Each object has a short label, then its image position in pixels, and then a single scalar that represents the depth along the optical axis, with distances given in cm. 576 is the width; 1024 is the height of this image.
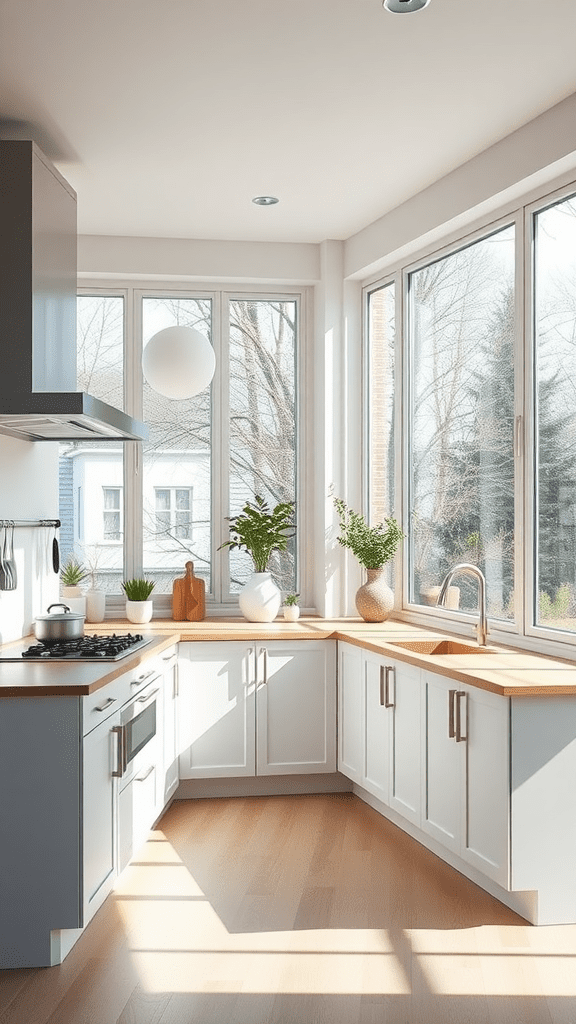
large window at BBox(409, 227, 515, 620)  404
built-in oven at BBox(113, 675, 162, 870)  343
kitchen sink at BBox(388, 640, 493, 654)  418
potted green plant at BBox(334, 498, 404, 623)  479
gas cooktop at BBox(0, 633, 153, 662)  351
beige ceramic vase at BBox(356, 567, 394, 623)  480
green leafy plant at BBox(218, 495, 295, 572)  508
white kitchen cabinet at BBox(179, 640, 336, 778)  459
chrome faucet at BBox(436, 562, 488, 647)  387
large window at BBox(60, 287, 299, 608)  531
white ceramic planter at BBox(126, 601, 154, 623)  493
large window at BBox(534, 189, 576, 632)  358
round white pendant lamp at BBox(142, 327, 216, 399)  414
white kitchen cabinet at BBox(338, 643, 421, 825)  385
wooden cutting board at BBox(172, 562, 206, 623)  509
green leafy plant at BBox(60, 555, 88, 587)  501
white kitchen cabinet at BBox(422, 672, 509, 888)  314
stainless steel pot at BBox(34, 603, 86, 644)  384
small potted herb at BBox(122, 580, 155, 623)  493
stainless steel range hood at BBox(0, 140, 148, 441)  329
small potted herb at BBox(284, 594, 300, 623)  504
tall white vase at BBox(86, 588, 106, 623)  497
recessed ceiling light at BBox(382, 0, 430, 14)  273
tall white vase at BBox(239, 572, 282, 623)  500
